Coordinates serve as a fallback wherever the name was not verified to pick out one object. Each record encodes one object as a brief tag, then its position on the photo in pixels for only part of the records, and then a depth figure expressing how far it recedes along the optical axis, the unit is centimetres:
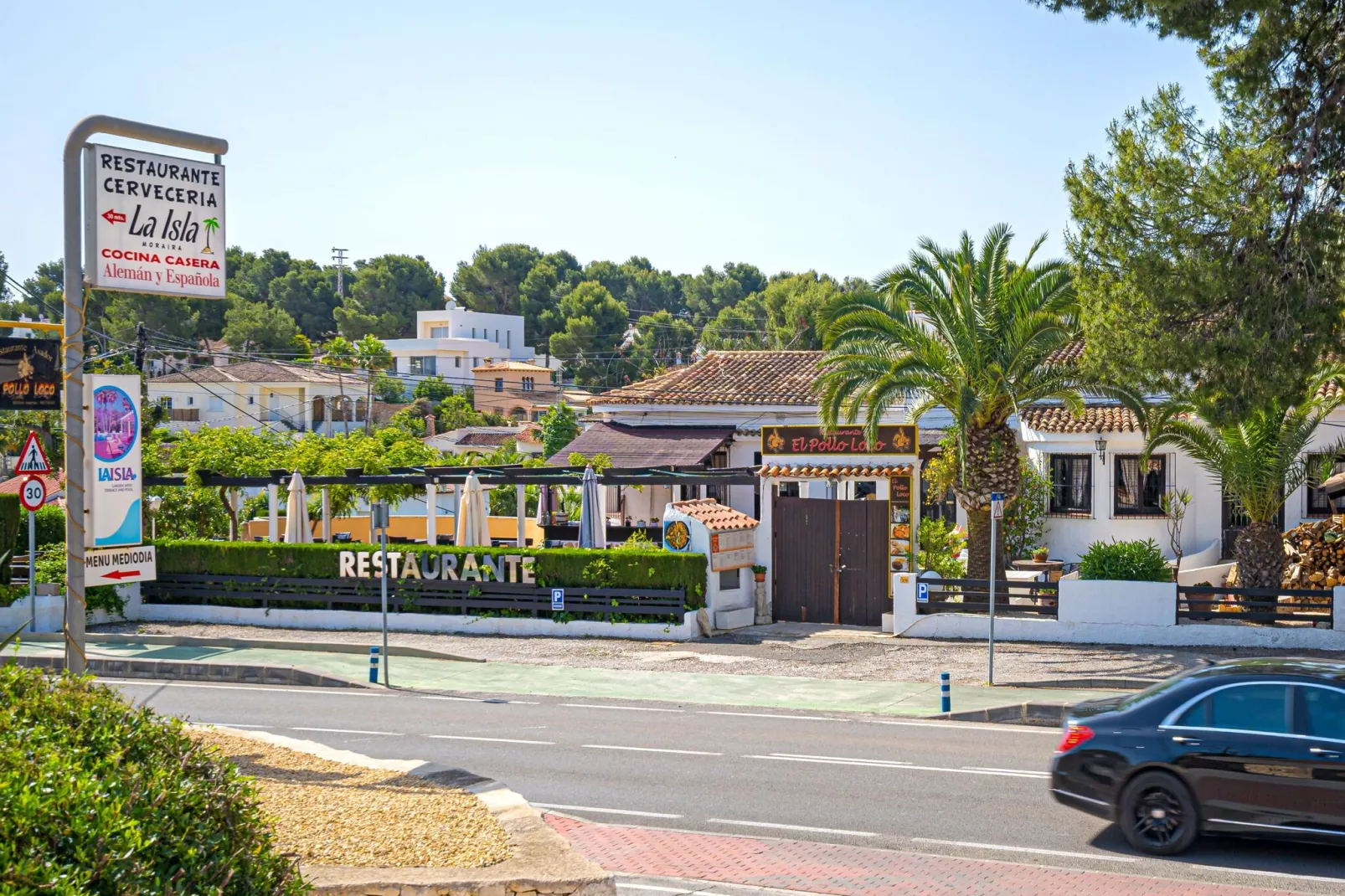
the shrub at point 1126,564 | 2128
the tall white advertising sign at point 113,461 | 982
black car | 973
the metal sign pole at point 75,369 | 941
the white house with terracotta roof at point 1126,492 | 2891
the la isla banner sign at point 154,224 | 969
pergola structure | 2503
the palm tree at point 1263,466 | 2086
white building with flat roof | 9175
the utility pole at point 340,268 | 11075
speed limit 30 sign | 2072
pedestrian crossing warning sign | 2081
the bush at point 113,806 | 502
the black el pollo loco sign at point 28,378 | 2334
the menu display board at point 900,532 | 2322
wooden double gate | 2350
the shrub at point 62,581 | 2536
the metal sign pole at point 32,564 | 2025
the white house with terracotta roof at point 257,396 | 6775
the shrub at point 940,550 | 2470
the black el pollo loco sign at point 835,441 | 2355
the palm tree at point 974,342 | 2184
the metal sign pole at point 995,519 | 1822
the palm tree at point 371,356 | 7075
